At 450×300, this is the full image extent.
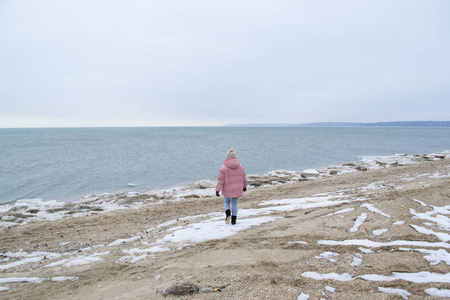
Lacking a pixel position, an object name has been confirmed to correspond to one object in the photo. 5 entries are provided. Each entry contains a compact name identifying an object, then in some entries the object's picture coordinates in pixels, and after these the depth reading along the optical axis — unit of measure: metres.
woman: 6.72
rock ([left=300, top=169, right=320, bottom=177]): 19.51
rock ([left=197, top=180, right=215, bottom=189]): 17.28
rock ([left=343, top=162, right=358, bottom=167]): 24.20
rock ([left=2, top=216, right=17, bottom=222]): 11.02
